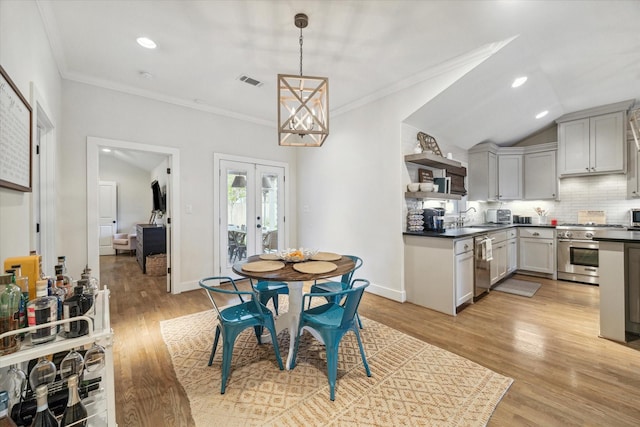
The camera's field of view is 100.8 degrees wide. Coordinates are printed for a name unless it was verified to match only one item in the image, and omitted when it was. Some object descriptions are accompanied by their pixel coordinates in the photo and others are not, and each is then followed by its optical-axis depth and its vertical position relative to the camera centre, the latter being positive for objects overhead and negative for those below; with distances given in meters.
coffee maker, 3.62 -0.11
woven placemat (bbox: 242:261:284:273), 2.07 -0.44
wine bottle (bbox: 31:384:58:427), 0.85 -0.66
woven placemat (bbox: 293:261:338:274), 1.98 -0.44
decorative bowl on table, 2.37 -0.39
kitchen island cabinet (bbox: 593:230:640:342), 2.45 -0.67
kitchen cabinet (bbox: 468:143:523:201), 5.07 +0.73
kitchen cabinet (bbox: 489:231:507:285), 3.95 -0.71
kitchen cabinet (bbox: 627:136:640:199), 4.05 +0.63
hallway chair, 7.06 -0.80
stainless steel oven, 4.19 -0.67
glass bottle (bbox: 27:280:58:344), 0.95 -0.37
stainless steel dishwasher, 3.47 -0.70
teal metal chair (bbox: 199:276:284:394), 1.84 -0.80
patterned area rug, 1.58 -1.22
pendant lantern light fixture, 2.08 +0.80
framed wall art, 1.40 +0.46
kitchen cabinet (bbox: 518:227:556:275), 4.54 -0.68
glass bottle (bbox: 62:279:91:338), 1.01 -0.41
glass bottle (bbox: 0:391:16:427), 0.88 -0.68
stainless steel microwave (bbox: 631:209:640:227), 4.04 -0.10
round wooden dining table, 1.89 -0.47
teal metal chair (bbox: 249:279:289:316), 2.37 -0.74
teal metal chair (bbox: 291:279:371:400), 1.74 -0.79
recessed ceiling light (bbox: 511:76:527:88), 3.38 +1.69
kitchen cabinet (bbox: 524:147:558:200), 4.89 +0.69
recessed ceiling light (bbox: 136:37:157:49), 2.55 +1.68
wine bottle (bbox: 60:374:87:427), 0.94 -0.71
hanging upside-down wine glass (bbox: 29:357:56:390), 0.98 -0.60
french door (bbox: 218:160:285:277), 4.41 +0.05
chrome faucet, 4.70 -0.15
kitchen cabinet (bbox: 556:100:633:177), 4.13 +1.16
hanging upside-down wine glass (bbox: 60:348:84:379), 1.09 -0.63
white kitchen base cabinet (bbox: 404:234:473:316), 3.09 -0.74
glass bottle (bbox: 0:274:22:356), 0.88 -0.34
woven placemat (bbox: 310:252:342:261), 2.47 -0.43
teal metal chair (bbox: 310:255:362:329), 2.46 -0.74
